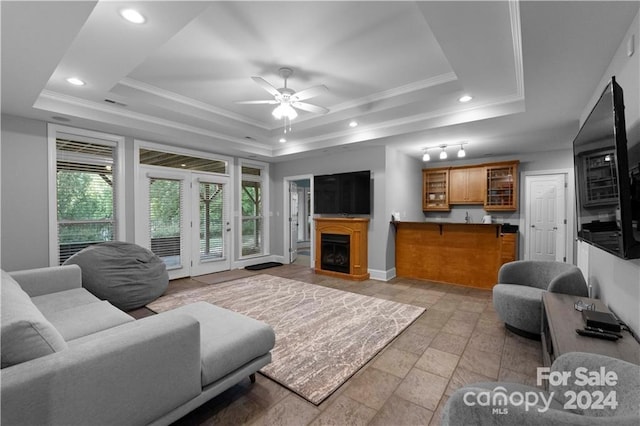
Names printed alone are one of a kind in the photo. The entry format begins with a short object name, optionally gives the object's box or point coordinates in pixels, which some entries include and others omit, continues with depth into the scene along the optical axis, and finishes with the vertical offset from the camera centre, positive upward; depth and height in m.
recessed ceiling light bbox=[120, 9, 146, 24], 1.84 +1.35
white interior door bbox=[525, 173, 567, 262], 5.47 -0.14
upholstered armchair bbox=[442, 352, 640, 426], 0.85 -0.70
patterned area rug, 2.19 -1.26
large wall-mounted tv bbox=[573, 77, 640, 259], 1.42 +0.17
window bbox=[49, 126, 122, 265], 3.83 +0.34
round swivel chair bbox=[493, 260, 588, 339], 2.42 -0.82
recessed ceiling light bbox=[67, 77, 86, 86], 2.90 +1.43
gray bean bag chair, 3.45 -0.80
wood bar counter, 4.46 -0.71
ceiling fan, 2.90 +1.28
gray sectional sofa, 1.10 -0.77
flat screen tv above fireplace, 5.26 +0.38
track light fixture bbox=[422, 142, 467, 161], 4.94 +1.22
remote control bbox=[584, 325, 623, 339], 1.57 -0.71
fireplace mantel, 5.17 -0.61
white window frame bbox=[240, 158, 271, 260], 6.39 +0.45
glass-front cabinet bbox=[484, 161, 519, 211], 5.77 +0.53
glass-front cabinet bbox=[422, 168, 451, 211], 6.57 +0.54
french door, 4.73 -0.12
